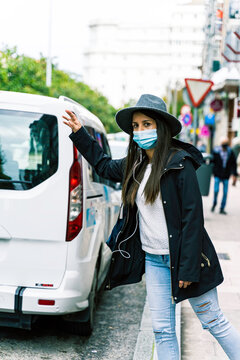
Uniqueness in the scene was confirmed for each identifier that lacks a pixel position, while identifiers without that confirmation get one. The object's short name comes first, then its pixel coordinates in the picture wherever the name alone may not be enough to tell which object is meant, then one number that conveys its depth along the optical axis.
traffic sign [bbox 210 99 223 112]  29.86
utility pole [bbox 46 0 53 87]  29.71
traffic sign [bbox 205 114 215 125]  35.78
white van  4.29
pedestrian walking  14.03
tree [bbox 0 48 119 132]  18.75
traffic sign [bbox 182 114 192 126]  26.20
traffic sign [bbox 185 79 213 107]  11.38
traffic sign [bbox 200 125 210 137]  34.28
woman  3.19
